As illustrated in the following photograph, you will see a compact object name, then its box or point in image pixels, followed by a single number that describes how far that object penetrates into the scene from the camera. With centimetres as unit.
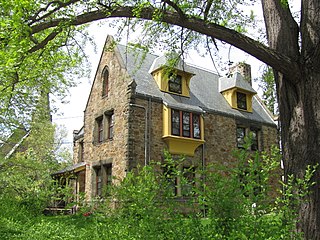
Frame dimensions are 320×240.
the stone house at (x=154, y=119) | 1722
